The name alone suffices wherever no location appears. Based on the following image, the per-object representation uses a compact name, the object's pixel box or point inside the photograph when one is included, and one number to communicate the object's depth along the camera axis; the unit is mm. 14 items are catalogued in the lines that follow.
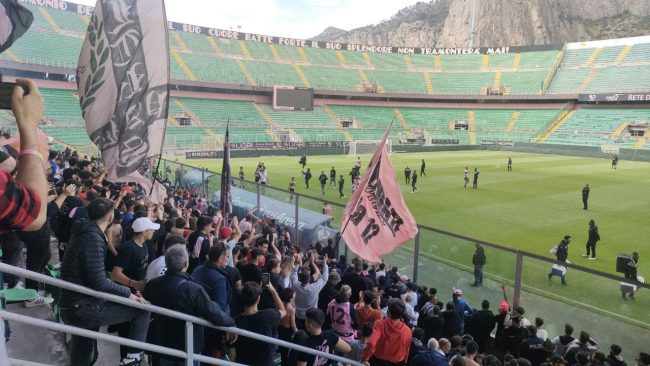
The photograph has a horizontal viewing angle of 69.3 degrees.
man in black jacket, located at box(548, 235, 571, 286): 12902
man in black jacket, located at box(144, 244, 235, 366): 3793
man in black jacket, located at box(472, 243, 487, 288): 9805
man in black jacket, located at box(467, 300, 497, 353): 7820
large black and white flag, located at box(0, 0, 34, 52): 3222
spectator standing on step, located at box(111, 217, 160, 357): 4781
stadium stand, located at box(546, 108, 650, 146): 56094
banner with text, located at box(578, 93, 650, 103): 56931
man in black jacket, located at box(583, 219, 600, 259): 14602
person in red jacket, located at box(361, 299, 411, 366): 5395
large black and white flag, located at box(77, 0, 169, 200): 6227
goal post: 52531
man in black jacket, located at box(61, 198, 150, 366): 3838
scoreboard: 62656
